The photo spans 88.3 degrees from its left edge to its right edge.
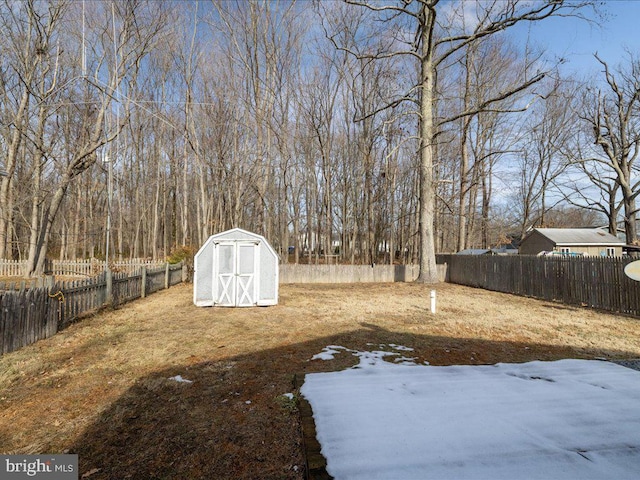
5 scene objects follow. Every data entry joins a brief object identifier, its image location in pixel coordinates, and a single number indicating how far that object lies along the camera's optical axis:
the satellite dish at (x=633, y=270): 6.59
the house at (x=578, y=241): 23.77
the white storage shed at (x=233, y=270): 9.68
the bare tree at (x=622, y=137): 18.61
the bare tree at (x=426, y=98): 14.77
